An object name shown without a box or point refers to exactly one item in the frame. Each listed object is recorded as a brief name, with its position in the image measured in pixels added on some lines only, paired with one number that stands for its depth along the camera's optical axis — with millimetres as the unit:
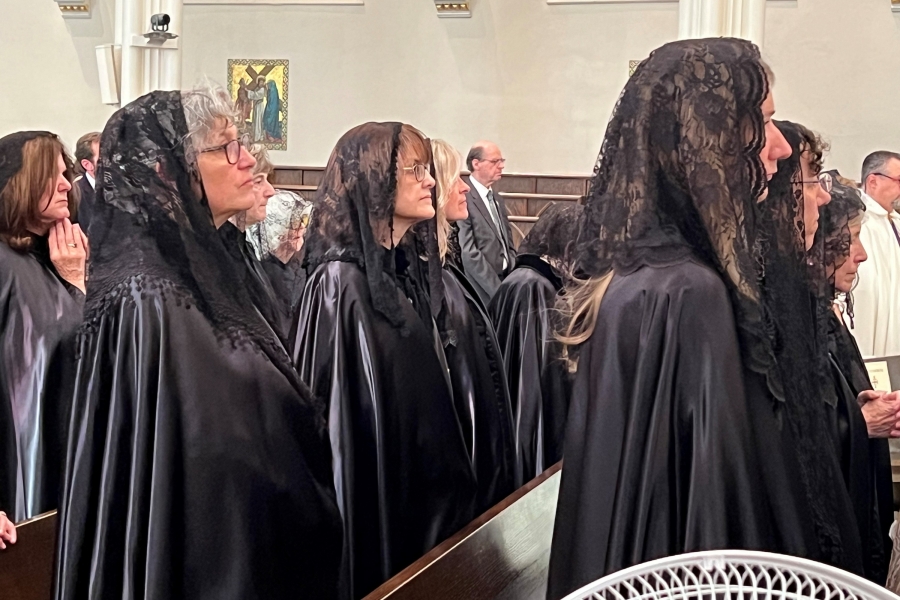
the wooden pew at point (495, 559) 2754
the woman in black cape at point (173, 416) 2242
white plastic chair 1559
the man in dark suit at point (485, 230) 8297
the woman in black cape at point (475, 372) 4184
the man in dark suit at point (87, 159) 6031
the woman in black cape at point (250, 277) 2572
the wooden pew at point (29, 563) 2814
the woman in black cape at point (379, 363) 3471
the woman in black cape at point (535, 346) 5363
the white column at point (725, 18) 7266
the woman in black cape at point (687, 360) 1938
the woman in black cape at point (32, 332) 3361
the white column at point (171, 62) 9055
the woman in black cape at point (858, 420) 2773
